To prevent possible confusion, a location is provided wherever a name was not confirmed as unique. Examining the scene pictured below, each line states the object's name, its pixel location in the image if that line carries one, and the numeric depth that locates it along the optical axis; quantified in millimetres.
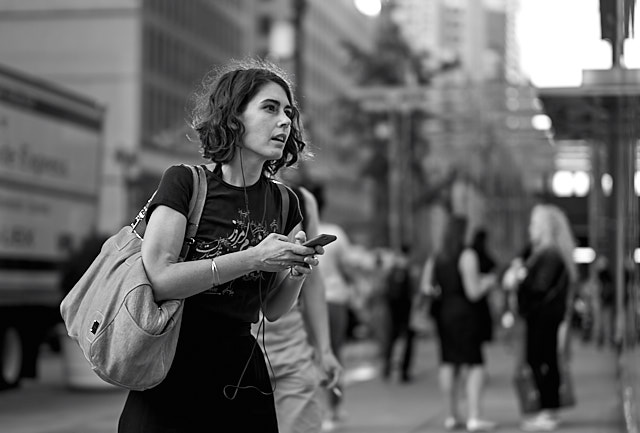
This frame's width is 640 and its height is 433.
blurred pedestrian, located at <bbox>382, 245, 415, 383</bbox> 18106
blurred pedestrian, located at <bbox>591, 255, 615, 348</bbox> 19750
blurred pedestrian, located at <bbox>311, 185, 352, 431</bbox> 10578
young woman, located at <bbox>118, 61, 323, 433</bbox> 3607
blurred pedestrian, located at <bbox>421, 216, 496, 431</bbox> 11398
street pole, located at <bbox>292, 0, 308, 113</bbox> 19609
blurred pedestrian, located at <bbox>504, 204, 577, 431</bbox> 11438
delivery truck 16484
